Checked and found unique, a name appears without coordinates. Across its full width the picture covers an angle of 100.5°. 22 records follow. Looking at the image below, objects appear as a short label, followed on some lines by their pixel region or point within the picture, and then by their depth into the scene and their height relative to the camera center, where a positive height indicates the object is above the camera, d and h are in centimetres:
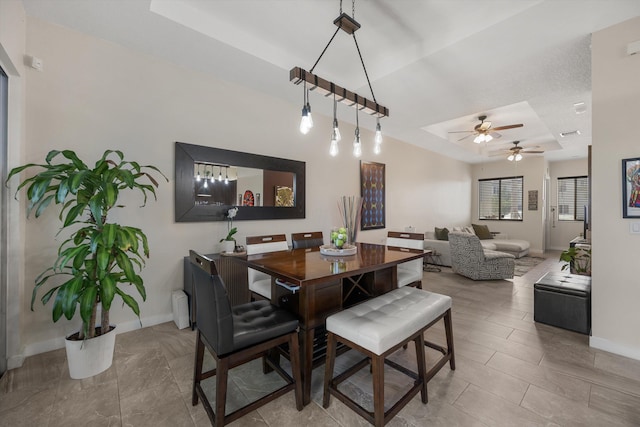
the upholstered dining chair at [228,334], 140 -70
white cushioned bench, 145 -72
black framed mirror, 301 +34
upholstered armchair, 466 -86
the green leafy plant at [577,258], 337 -58
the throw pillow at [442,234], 632 -51
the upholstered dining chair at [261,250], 238 -40
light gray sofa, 572 -80
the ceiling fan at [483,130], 479 +149
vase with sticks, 461 +0
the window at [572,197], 782 +49
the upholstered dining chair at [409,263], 270 -56
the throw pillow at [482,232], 762 -55
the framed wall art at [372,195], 516 +35
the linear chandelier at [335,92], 192 +95
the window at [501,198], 824 +48
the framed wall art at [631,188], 223 +22
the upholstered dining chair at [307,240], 307 -34
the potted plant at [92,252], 185 -31
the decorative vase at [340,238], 241 -24
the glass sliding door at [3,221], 199 -9
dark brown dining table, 171 -54
